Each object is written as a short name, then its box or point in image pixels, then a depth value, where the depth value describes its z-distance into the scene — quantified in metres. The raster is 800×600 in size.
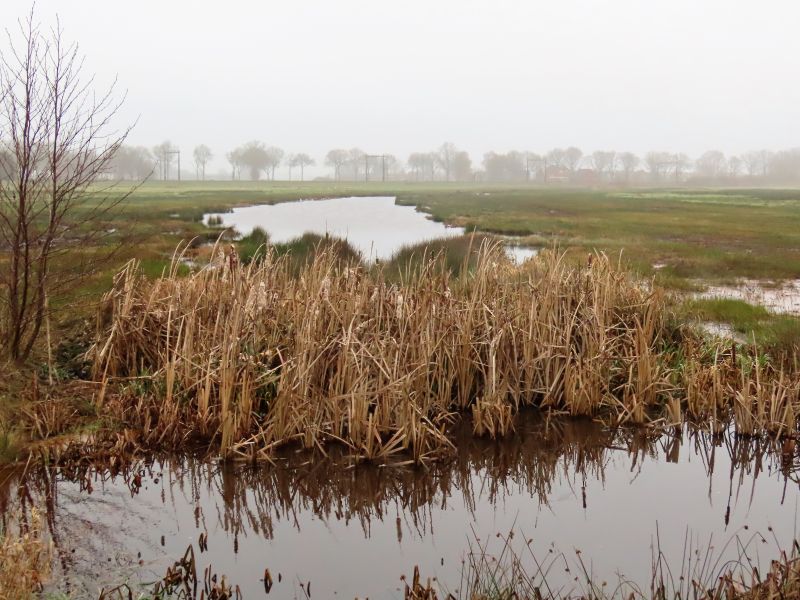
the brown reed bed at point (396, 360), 7.88
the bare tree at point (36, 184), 8.62
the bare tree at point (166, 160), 188.56
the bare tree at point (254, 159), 194.62
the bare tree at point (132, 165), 167.88
